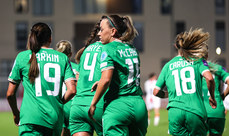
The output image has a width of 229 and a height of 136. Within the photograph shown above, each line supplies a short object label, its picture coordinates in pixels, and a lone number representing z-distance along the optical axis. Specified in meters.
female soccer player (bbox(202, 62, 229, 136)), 14.35
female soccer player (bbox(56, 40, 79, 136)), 14.20
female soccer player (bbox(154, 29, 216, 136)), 11.71
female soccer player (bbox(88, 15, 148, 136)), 9.05
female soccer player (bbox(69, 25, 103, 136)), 10.56
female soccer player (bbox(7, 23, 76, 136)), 9.57
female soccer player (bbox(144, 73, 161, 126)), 38.68
